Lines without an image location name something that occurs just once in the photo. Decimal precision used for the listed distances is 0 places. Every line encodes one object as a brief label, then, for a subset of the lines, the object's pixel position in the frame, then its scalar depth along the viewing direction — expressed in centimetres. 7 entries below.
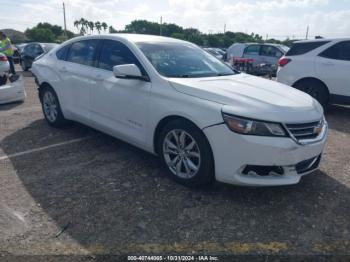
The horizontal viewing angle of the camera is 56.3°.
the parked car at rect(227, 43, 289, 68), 1541
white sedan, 312
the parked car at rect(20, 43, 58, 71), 1559
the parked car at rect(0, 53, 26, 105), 770
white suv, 704
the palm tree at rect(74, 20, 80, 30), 9421
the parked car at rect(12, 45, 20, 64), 1502
